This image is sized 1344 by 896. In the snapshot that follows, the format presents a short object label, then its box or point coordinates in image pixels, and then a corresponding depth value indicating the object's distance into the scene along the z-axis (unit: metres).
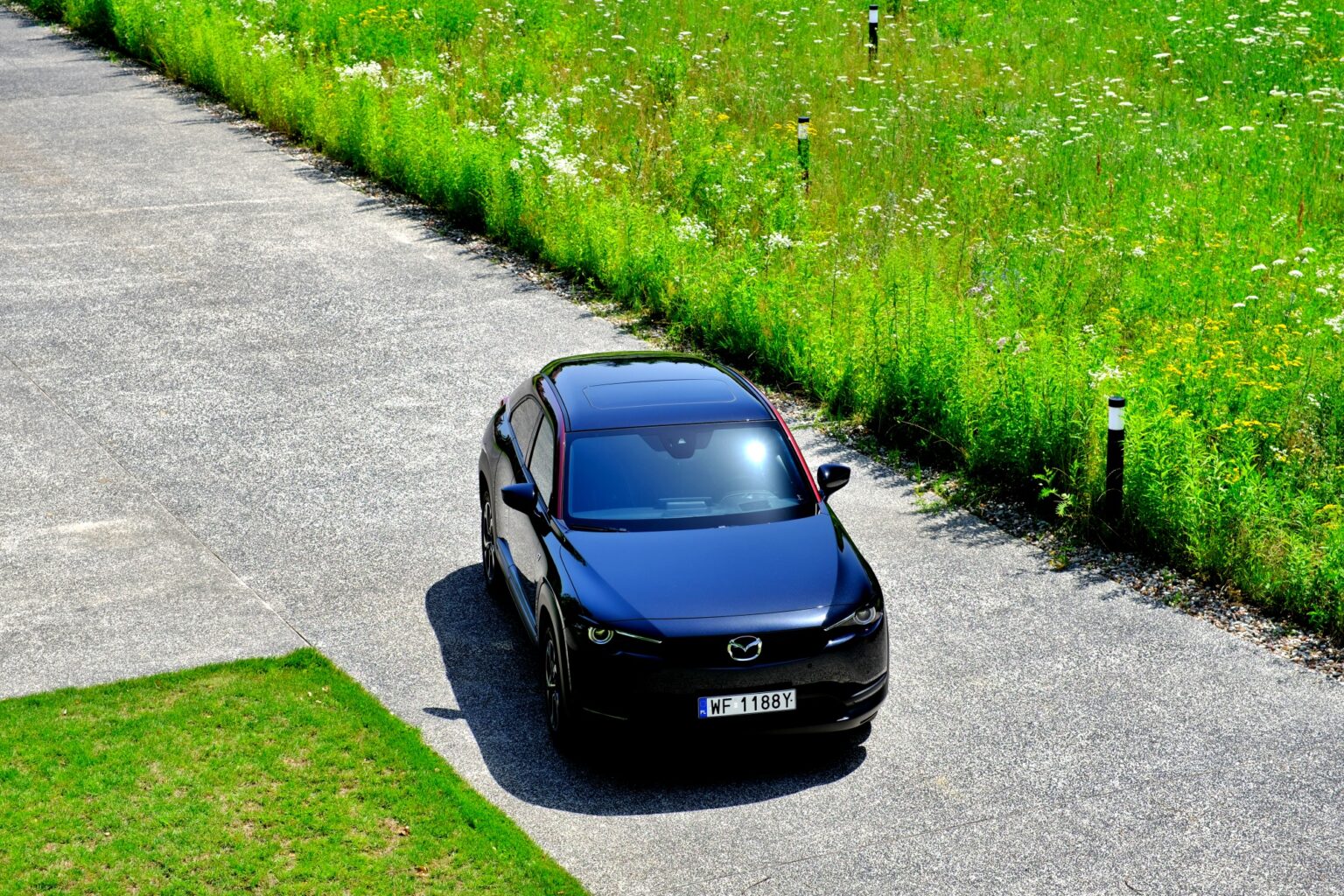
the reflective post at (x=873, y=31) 24.14
